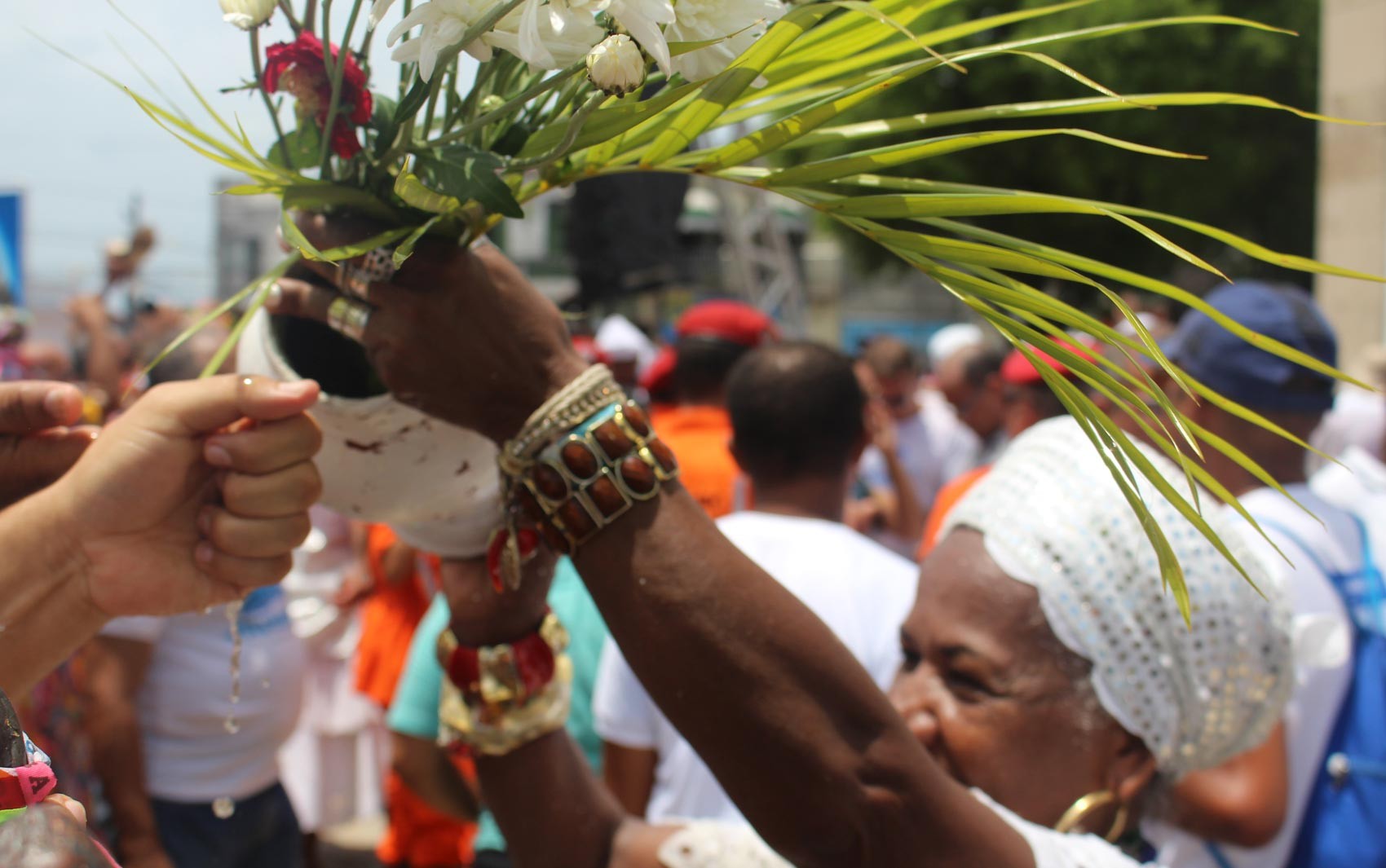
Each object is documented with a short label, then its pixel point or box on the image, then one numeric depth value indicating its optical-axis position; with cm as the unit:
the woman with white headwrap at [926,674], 121
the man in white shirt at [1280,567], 237
